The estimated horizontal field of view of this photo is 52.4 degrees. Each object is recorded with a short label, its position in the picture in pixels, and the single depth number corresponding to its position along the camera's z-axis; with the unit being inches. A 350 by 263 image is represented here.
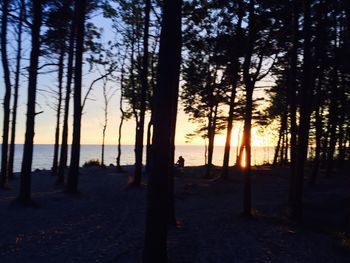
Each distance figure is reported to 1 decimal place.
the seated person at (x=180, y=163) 1367.4
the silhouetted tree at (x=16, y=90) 746.2
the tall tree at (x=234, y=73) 639.8
